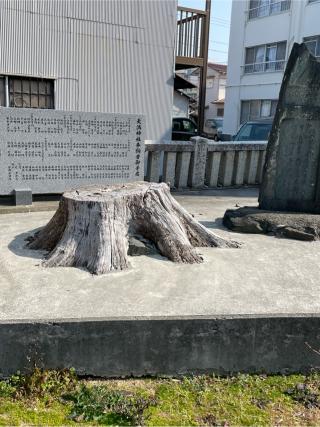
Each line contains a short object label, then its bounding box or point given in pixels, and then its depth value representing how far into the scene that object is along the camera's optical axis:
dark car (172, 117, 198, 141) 18.63
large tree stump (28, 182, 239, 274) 3.99
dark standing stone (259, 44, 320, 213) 5.30
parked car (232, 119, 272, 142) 12.62
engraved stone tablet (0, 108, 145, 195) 6.23
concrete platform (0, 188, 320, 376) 2.99
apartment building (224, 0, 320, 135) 22.17
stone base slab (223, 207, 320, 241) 5.10
